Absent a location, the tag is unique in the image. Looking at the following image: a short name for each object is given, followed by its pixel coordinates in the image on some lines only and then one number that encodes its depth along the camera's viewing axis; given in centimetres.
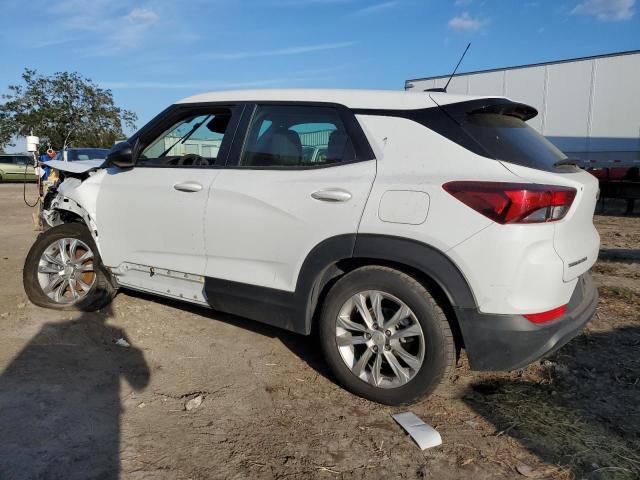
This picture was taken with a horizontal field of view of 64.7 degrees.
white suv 254
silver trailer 1577
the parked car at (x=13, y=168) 2772
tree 3688
